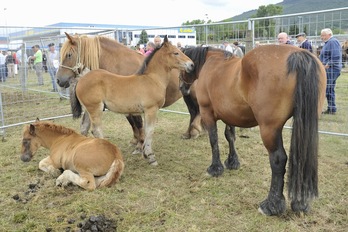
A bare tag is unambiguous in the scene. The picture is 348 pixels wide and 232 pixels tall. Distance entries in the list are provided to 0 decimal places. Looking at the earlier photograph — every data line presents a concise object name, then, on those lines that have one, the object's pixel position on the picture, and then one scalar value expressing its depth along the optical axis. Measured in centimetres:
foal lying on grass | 356
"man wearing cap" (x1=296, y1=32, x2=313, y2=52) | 612
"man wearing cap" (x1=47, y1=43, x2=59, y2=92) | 987
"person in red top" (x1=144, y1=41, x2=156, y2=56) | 748
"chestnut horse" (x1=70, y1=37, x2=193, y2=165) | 423
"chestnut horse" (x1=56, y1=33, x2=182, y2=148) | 495
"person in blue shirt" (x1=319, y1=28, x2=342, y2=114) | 647
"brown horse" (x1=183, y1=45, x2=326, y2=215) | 260
